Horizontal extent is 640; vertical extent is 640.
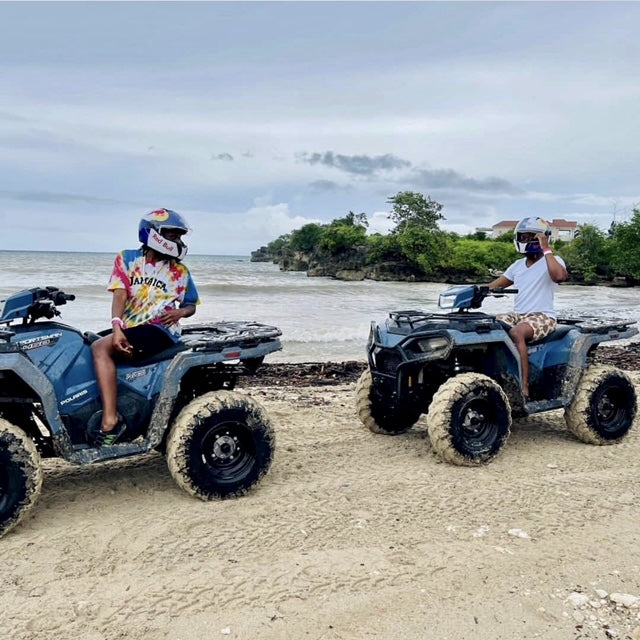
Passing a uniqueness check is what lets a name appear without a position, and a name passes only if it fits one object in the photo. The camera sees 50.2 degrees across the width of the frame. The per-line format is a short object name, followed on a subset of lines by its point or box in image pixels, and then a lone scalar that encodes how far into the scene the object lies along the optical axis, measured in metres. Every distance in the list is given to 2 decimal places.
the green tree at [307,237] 75.62
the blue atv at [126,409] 4.12
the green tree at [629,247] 44.78
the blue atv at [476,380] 5.59
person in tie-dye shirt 4.51
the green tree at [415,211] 58.12
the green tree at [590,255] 50.28
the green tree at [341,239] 62.31
